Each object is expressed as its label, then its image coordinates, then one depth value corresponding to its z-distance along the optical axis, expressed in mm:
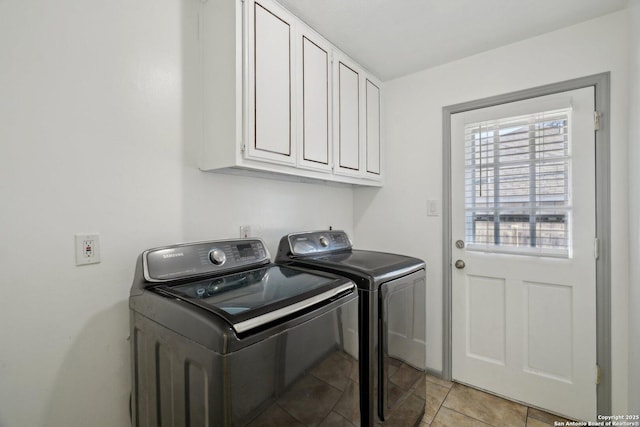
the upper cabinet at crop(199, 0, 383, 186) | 1316
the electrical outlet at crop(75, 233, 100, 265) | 1090
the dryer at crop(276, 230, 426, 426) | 1332
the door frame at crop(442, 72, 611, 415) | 1621
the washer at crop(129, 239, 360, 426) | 771
